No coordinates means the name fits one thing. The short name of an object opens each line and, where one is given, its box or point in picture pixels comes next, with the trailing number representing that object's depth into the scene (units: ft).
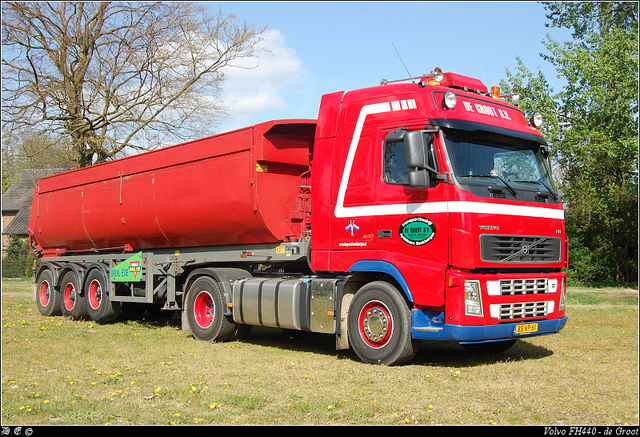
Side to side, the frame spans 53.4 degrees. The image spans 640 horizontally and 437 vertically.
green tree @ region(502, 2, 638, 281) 78.23
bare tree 81.00
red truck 26.63
